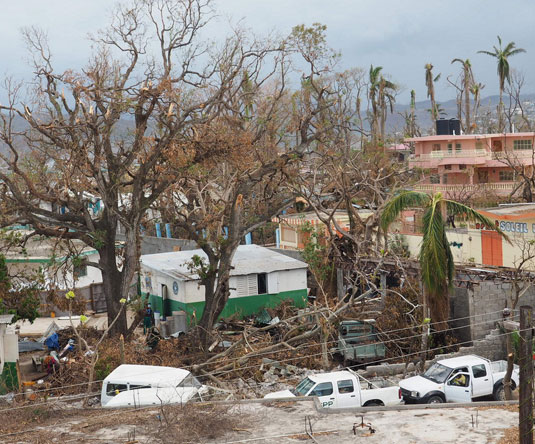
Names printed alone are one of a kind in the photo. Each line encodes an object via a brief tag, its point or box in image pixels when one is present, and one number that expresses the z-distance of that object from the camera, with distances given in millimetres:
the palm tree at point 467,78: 86000
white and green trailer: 29203
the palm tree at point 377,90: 82781
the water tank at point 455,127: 60547
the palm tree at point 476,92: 90188
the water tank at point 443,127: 60969
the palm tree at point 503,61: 77062
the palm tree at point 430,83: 88562
